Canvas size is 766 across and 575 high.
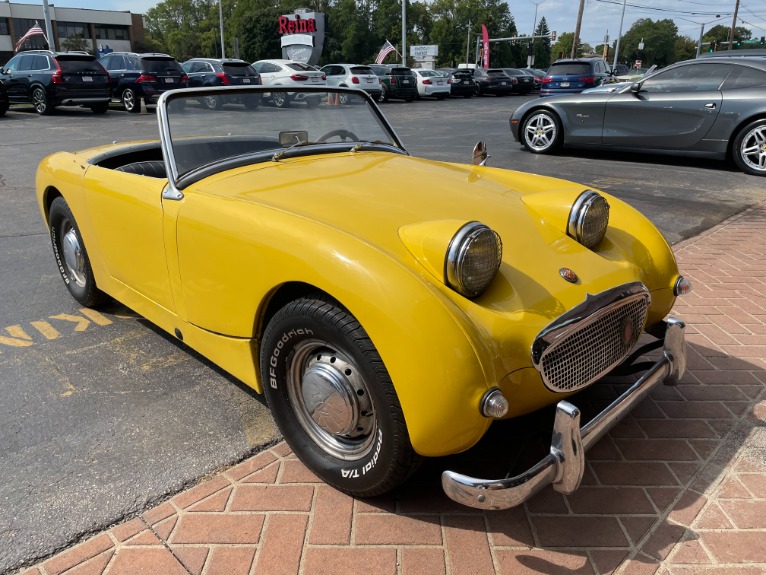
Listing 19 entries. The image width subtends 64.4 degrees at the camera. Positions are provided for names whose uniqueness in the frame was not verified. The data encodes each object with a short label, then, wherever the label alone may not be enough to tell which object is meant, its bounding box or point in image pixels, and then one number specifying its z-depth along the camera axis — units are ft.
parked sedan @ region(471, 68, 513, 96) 100.68
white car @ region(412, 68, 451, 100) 88.33
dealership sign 128.36
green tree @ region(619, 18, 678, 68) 373.40
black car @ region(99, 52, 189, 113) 62.44
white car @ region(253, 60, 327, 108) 70.44
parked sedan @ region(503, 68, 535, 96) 105.09
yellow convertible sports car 6.27
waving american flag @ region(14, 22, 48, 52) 87.92
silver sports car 27.30
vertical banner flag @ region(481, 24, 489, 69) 171.79
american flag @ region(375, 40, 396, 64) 116.06
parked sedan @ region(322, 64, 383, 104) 75.92
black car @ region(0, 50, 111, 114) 57.16
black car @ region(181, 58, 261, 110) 65.77
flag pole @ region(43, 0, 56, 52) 85.24
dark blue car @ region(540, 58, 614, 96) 67.62
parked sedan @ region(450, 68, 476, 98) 94.68
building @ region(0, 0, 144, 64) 195.11
